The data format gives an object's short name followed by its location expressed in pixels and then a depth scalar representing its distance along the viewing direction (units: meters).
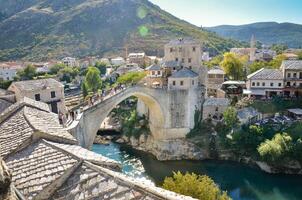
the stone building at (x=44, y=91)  27.19
